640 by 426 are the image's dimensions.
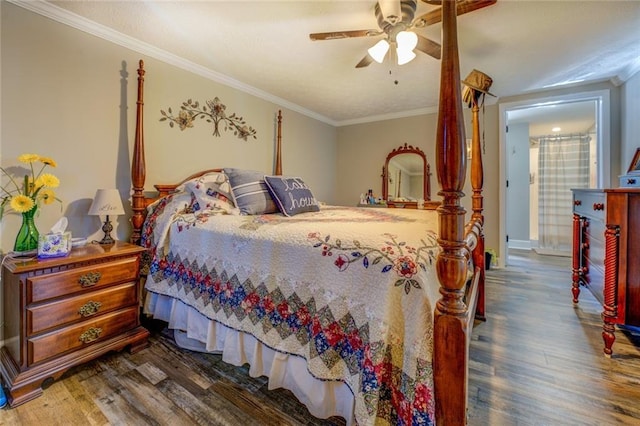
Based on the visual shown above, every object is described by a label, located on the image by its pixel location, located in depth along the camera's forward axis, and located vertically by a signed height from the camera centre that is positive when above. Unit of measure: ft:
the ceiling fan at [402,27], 5.21 +3.96
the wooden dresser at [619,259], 5.23 -0.87
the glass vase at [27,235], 4.99 -0.48
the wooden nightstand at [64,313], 4.39 -1.88
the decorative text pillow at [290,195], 7.07 +0.44
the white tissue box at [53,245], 4.83 -0.63
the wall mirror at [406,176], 13.78 +1.94
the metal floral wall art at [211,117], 8.38 +3.18
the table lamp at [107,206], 5.92 +0.09
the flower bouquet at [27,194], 4.89 +0.31
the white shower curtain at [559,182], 15.71 +1.92
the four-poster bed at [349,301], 2.77 -1.28
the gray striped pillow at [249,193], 7.06 +0.50
